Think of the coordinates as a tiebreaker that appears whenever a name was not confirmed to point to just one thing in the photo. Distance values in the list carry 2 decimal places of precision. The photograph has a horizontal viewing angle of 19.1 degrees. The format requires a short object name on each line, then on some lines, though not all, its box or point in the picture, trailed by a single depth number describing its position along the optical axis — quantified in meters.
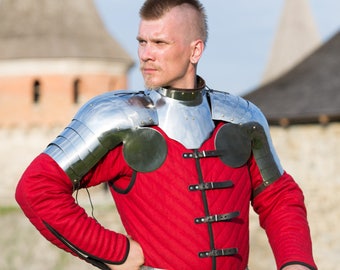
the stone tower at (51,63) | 33.53
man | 3.12
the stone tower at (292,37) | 37.31
